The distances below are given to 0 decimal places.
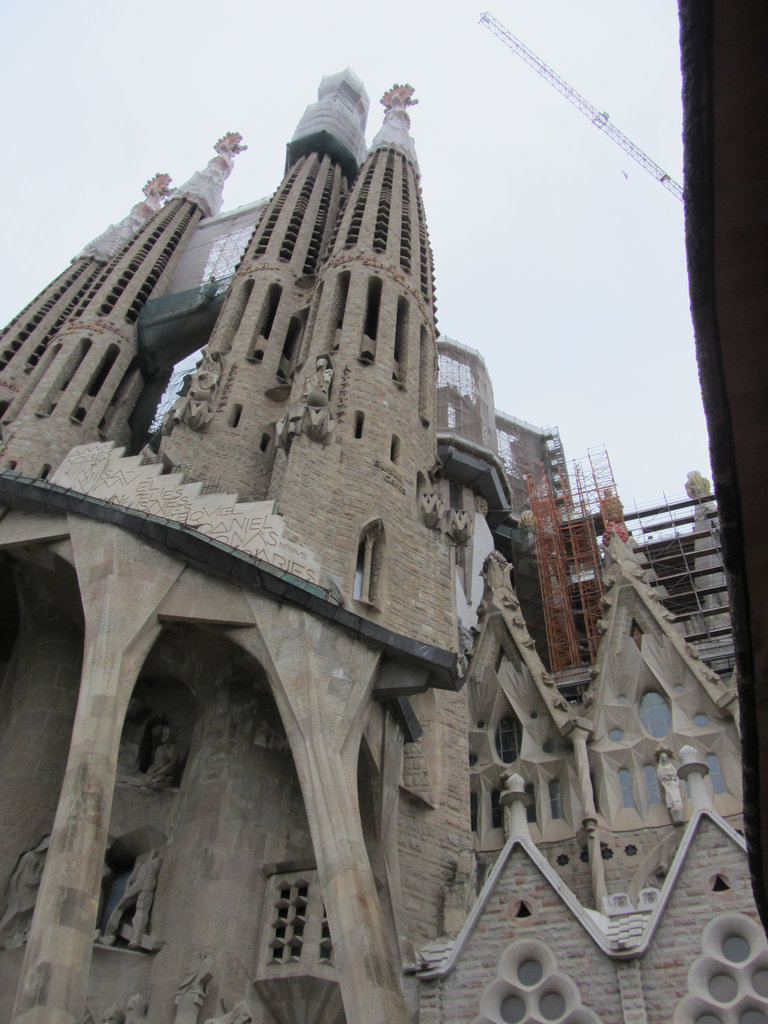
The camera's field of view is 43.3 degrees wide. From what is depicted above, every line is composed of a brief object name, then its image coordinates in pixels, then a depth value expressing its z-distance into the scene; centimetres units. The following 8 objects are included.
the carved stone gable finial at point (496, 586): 2086
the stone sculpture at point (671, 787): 1456
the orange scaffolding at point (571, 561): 2730
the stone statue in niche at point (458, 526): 1617
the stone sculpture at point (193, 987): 916
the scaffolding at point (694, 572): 2477
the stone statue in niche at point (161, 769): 1162
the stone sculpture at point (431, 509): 1602
